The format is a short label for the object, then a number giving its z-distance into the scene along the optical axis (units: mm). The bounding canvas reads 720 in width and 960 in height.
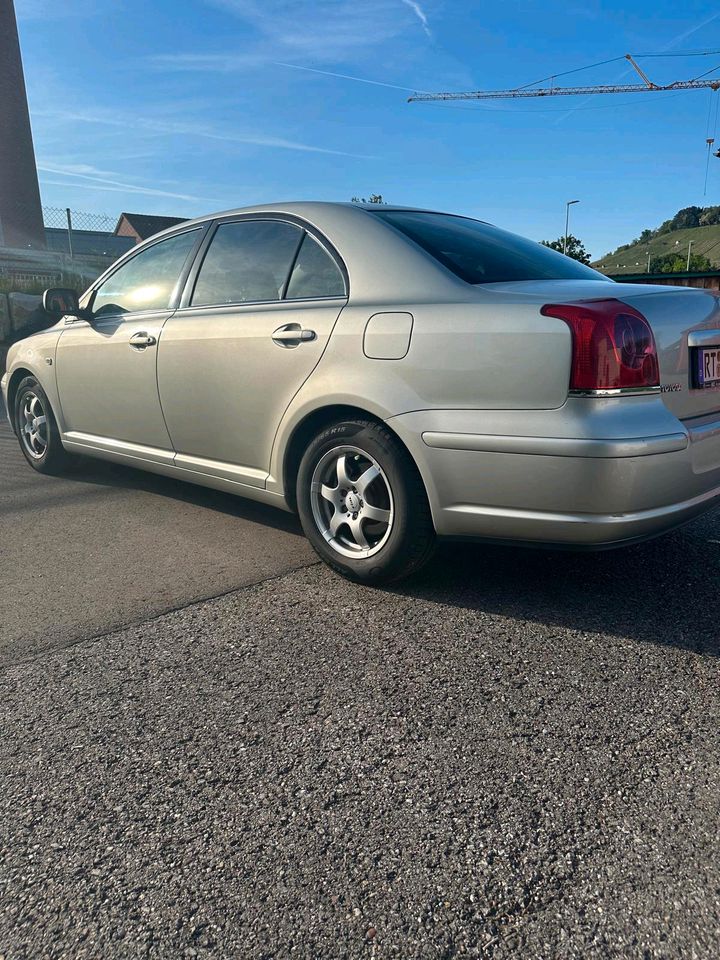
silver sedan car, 2432
